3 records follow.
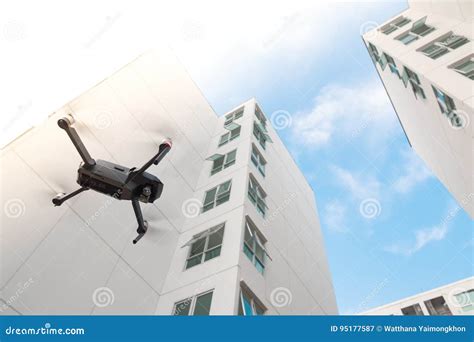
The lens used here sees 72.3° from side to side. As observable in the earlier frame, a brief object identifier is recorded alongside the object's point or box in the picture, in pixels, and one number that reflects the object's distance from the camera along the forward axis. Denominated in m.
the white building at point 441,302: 33.17
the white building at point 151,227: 8.01
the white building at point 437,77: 13.93
